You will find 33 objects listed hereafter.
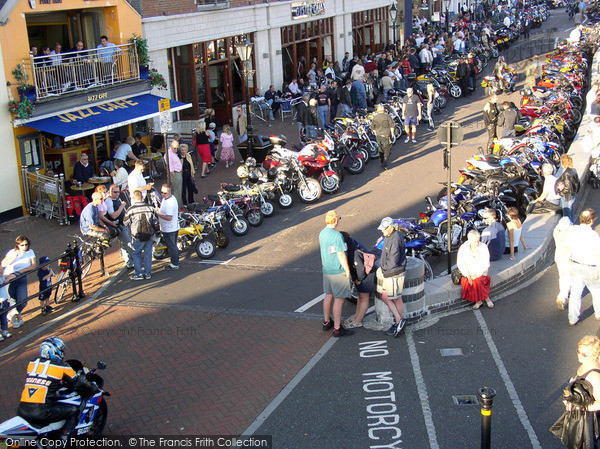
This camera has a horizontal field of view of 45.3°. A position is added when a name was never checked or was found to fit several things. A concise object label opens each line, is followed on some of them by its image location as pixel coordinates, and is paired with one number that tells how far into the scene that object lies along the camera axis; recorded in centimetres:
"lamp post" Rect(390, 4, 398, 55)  3534
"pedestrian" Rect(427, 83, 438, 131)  2335
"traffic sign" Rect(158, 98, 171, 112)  1594
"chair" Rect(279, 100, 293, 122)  2702
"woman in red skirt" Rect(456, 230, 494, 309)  1004
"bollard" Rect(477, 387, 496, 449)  612
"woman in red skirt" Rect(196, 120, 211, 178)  1898
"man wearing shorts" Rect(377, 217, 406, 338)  952
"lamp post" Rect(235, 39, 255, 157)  1928
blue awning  1623
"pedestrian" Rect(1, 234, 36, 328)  1058
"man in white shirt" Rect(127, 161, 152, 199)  1425
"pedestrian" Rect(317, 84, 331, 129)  2241
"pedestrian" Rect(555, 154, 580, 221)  1313
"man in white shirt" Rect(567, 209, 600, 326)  919
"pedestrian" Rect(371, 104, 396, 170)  1833
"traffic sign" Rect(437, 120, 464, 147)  1107
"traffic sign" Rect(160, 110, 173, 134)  1570
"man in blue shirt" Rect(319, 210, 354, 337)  935
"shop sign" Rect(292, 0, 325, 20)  3016
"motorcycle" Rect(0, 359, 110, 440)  679
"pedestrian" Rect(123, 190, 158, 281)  1207
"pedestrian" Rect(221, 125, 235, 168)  1978
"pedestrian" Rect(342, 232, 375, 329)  961
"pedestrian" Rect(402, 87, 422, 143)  2075
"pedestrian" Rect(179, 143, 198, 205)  1601
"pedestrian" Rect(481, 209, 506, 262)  1110
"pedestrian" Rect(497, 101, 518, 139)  1934
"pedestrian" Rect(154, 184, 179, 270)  1254
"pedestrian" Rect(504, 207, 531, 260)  1128
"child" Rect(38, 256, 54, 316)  1120
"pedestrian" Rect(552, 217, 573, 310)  958
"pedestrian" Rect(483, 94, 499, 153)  1952
